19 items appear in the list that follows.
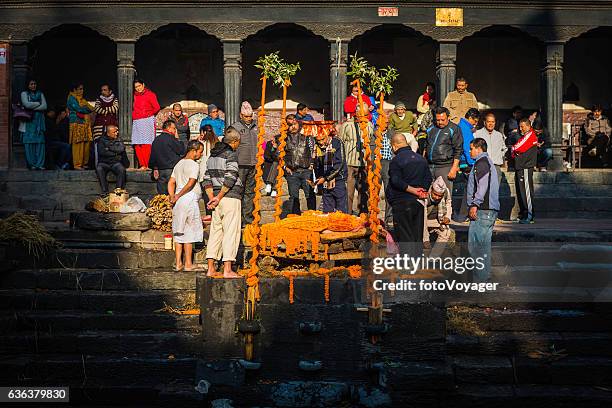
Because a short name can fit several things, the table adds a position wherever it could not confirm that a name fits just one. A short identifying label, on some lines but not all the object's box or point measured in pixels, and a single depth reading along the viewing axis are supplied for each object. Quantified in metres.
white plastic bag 14.60
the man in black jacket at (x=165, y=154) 16.11
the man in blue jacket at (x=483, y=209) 11.89
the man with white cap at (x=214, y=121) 19.38
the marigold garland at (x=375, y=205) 10.33
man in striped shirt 11.62
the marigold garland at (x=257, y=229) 9.88
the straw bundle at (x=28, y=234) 12.48
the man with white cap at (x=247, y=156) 14.30
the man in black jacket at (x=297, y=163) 15.33
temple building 20.22
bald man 11.95
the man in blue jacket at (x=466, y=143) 16.11
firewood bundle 13.87
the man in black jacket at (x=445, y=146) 14.52
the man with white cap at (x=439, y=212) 12.40
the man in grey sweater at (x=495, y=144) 16.42
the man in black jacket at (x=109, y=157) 17.16
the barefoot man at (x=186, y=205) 12.45
